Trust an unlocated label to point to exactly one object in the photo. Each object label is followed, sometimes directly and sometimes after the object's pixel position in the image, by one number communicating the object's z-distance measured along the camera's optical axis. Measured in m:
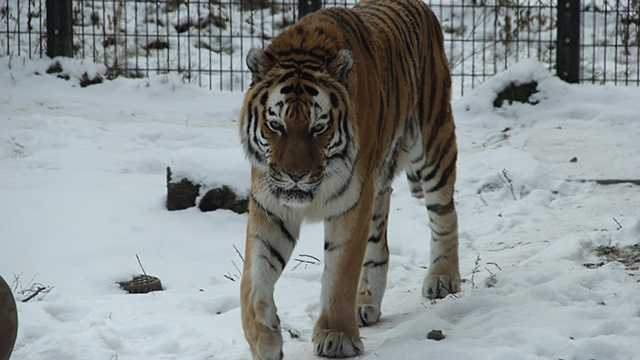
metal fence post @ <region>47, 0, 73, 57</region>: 20.08
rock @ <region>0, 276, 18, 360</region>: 7.73
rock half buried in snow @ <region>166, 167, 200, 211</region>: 13.95
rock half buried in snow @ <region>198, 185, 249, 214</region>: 13.91
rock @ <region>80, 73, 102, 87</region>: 19.92
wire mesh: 20.86
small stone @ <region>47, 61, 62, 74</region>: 20.02
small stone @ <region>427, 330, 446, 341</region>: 8.70
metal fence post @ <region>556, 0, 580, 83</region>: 19.45
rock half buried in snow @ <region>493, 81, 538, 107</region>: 18.67
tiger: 8.30
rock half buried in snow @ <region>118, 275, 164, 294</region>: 11.30
